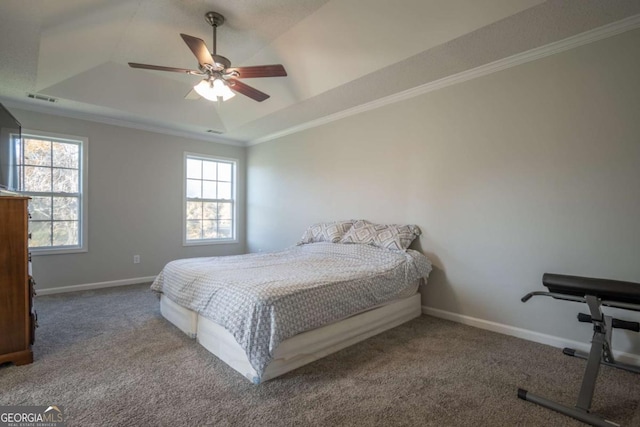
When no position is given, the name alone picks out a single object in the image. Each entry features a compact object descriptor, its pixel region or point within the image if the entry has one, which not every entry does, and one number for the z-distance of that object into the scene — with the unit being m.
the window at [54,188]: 3.94
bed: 1.99
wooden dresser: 2.11
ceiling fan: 2.41
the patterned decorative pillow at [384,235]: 3.31
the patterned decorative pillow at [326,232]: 3.86
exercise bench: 1.65
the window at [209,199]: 5.29
